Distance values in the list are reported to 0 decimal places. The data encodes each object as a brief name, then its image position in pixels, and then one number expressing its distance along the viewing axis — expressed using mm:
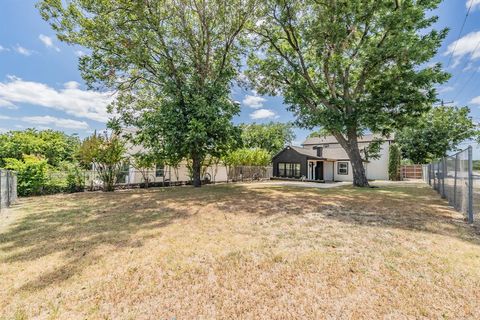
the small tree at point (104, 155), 11859
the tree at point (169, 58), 11234
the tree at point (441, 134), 26266
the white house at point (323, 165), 24781
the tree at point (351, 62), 11820
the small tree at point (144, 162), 12805
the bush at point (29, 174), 9805
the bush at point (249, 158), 19234
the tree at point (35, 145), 20984
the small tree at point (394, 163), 24183
